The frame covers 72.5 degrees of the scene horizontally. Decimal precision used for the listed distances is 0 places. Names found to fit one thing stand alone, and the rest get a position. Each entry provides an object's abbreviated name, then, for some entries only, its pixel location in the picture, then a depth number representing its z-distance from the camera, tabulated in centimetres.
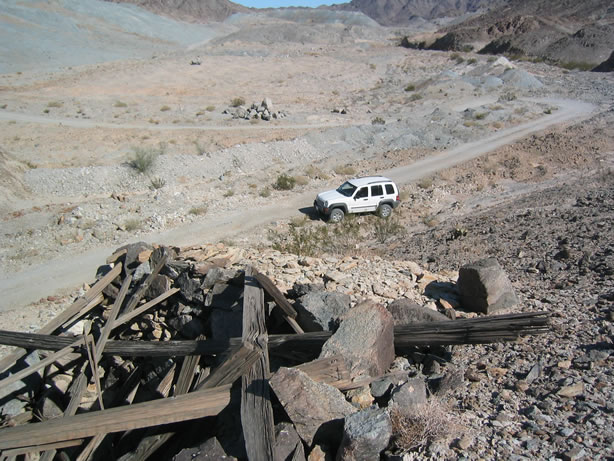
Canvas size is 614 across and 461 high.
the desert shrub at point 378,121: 3139
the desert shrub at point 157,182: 2095
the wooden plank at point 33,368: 688
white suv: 1752
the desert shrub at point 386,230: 1611
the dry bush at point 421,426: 442
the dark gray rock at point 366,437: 430
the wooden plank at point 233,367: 564
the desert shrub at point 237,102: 3849
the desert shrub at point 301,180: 2195
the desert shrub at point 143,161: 2202
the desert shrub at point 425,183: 2131
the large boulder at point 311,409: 480
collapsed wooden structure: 529
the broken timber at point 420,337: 565
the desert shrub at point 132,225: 1681
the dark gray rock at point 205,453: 493
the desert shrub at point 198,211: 1844
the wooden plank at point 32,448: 543
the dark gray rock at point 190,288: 836
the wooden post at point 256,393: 460
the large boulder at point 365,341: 559
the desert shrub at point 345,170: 2348
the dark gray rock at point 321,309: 654
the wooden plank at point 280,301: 692
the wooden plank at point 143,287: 855
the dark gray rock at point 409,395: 491
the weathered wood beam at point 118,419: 529
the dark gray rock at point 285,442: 467
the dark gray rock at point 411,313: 660
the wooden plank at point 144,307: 791
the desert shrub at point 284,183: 2148
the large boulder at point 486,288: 732
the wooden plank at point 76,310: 782
